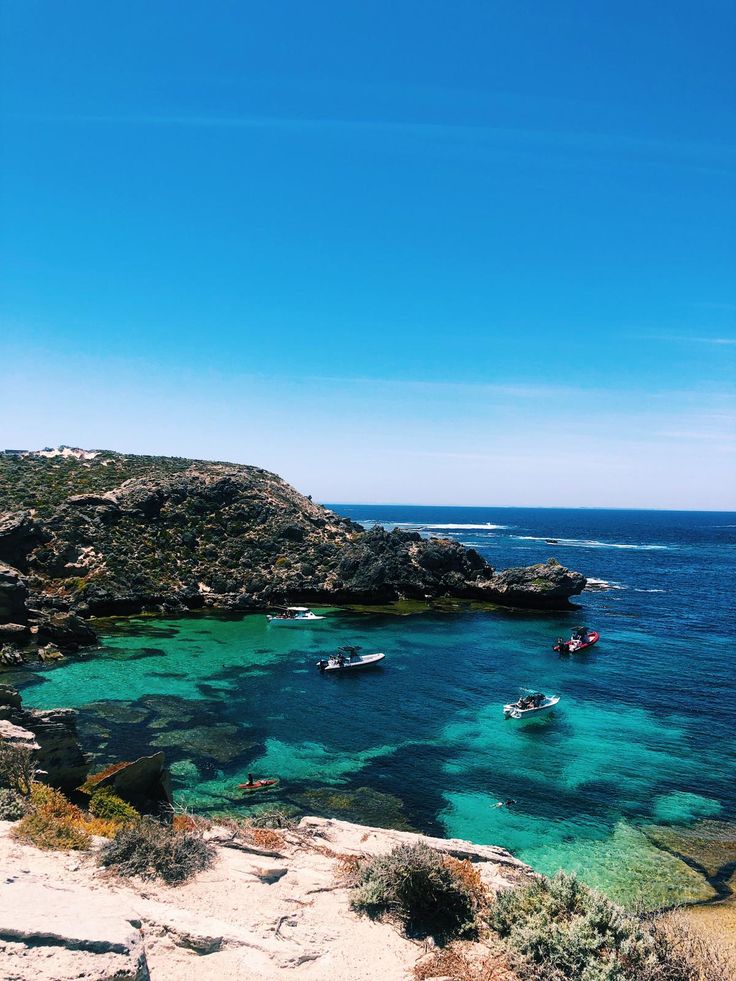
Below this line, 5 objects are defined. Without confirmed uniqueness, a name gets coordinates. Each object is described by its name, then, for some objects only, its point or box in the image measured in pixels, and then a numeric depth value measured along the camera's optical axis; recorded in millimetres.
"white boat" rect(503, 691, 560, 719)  34688
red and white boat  50219
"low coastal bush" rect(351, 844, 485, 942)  10859
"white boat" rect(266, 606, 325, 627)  59200
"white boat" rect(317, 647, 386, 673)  44125
